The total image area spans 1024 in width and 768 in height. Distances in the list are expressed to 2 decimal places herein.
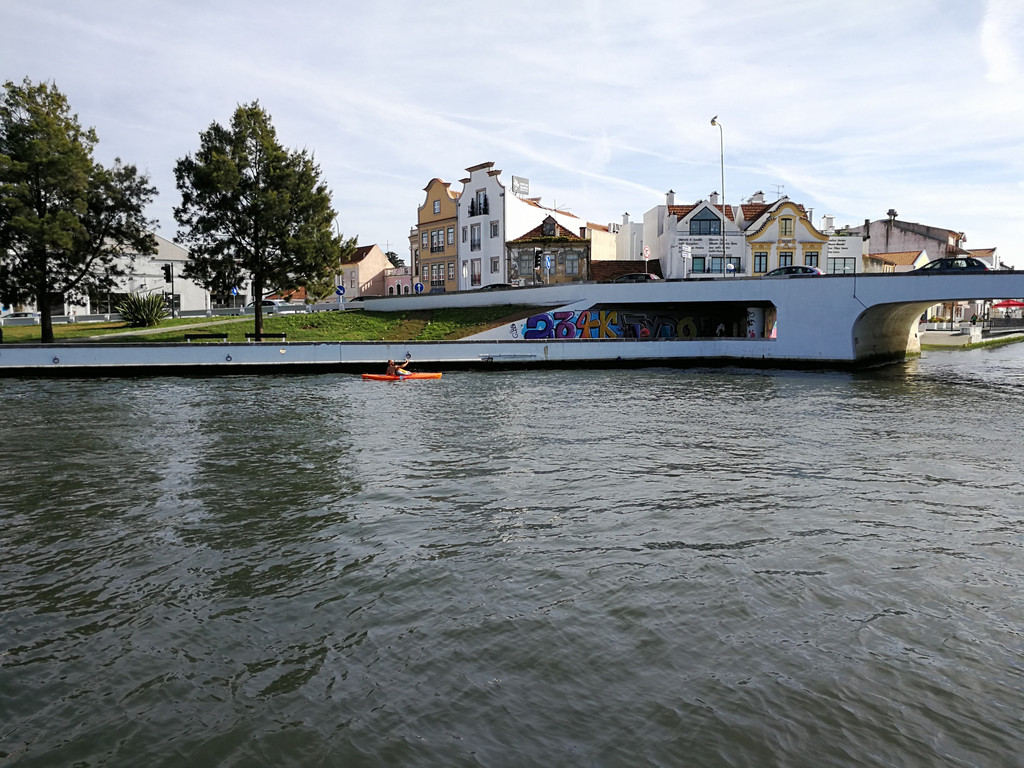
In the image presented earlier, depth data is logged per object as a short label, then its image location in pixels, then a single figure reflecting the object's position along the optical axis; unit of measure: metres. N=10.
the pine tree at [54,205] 45.44
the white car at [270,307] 70.88
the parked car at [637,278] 56.66
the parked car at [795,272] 50.33
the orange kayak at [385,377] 39.28
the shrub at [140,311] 58.53
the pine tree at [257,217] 51.81
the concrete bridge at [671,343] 41.66
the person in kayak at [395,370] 39.53
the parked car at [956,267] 44.84
